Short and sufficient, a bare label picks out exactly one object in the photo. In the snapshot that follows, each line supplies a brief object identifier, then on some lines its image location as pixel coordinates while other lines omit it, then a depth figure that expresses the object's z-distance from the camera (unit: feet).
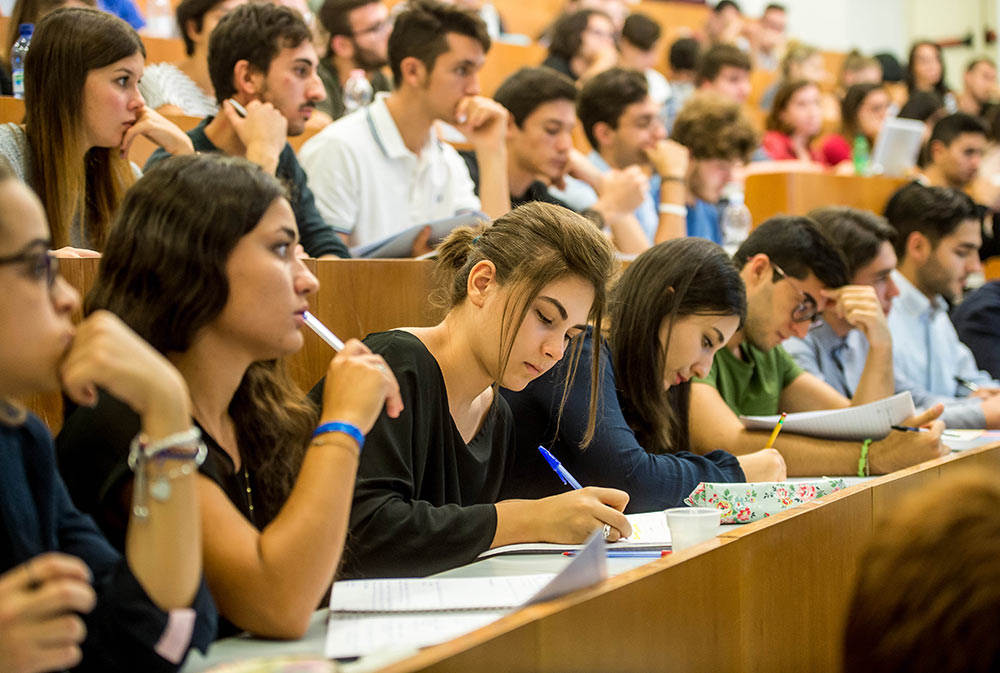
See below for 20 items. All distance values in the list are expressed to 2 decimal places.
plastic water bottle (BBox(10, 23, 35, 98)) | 9.20
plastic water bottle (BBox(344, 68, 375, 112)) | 12.55
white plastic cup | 4.95
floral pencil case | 5.91
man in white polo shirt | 9.93
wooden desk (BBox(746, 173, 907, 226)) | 14.19
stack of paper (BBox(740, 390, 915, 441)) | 7.70
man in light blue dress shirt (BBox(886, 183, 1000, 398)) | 11.73
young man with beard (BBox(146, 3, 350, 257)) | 8.40
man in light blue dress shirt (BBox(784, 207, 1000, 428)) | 10.26
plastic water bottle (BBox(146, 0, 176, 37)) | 13.74
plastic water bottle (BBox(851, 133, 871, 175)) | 16.55
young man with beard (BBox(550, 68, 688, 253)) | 12.40
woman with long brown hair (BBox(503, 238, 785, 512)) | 6.41
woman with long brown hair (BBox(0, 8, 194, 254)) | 6.68
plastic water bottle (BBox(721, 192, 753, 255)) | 12.78
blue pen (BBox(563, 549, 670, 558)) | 5.04
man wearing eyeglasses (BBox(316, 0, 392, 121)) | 13.41
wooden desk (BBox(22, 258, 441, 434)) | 6.60
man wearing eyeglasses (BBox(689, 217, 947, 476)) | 7.70
